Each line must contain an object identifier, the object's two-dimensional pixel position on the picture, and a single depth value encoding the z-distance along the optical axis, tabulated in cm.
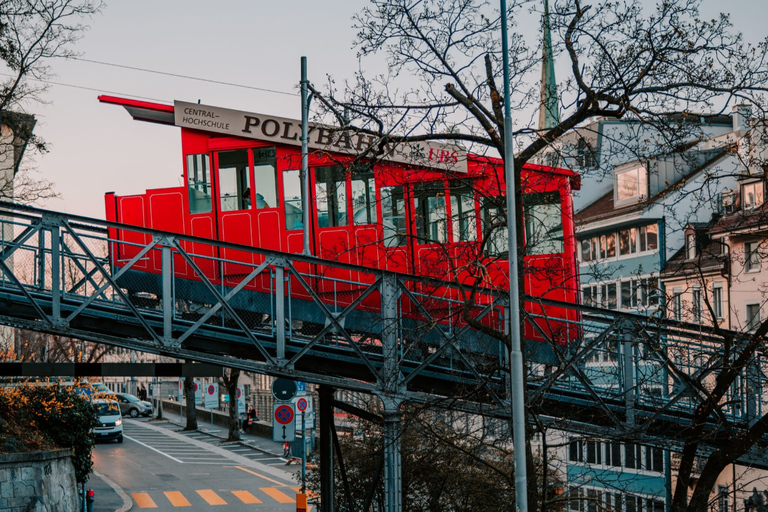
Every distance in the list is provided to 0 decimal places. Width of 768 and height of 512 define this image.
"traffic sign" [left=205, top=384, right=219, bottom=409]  6466
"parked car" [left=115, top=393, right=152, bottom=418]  6956
